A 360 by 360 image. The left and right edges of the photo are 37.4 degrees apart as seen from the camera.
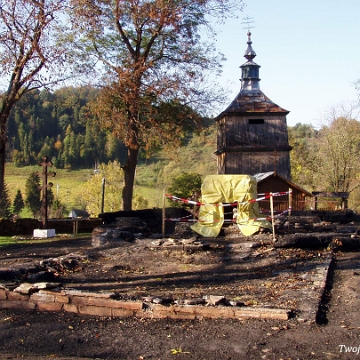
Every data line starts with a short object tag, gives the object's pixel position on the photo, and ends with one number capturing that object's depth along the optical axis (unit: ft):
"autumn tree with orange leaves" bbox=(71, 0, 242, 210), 86.89
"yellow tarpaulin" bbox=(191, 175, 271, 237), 58.59
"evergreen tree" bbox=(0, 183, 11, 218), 194.68
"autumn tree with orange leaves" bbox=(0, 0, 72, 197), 69.15
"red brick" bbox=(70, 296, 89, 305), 26.73
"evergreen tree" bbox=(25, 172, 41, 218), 250.37
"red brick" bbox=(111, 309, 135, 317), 25.94
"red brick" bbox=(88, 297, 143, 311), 25.92
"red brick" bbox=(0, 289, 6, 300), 28.60
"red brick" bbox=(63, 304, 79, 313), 26.88
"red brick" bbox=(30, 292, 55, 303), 27.51
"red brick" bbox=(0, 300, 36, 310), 27.81
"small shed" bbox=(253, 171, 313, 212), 108.47
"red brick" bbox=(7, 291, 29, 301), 28.15
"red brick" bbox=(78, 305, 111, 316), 26.23
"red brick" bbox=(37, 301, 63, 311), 27.27
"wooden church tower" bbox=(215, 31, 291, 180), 117.19
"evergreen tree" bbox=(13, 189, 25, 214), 253.16
